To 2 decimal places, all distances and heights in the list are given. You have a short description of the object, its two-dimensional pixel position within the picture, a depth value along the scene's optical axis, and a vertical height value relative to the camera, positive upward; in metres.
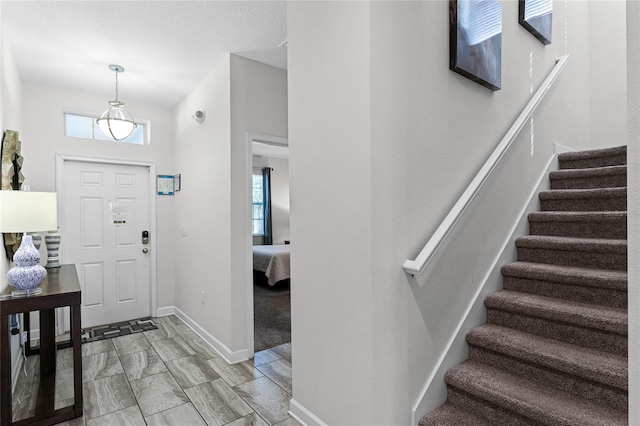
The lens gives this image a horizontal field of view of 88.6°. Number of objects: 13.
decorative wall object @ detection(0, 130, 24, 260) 2.38 +0.34
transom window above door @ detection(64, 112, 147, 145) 3.70 +1.00
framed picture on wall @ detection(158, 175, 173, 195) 4.18 +0.36
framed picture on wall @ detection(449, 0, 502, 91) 1.84 +1.01
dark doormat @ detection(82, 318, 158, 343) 3.50 -1.31
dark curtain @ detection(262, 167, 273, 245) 7.74 +0.19
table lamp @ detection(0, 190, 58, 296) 1.92 -0.06
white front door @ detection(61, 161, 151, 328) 3.74 -0.28
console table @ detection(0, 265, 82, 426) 1.88 -0.86
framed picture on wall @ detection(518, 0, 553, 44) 2.42 +1.49
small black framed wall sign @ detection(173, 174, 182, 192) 4.05 +0.38
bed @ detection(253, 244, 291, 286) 5.23 -0.85
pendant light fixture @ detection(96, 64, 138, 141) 3.16 +0.86
